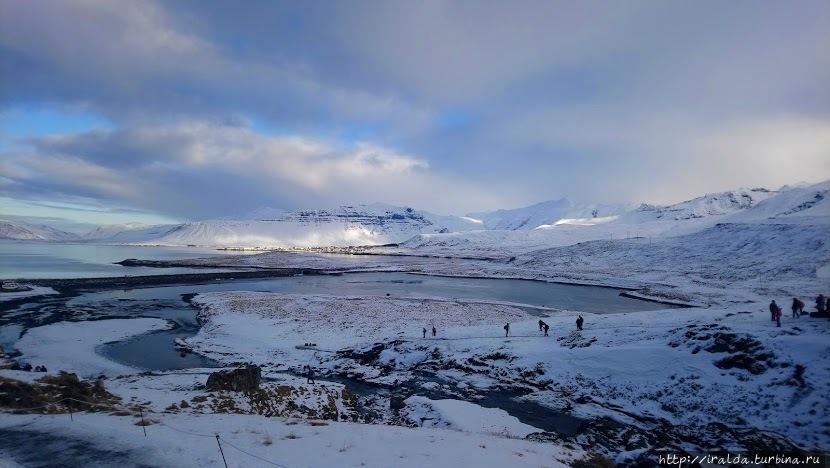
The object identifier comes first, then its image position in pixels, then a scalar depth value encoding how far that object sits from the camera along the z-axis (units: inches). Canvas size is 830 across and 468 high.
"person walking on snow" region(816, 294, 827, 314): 891.4
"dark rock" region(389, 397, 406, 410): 839.1
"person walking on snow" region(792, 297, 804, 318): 945.9
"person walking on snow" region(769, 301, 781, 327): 898.7
